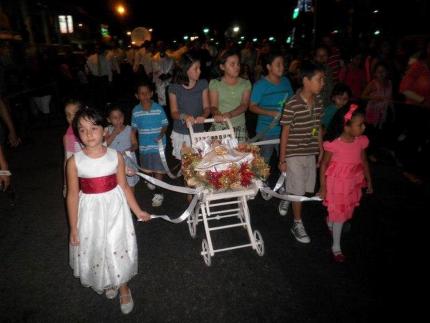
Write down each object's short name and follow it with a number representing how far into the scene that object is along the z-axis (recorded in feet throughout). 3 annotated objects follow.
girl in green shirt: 14.48
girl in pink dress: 11.23
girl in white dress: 8.78
